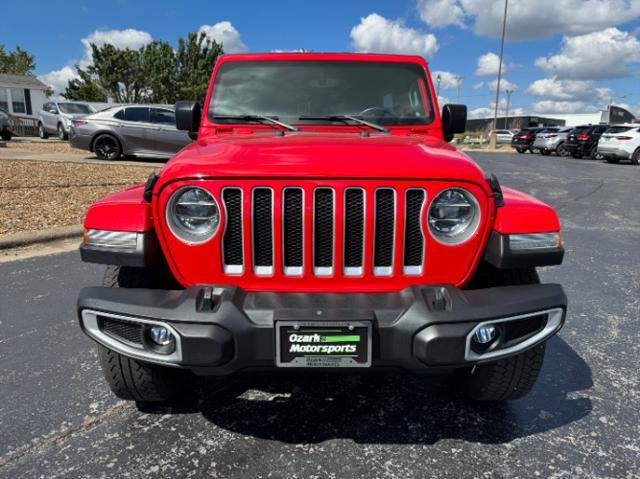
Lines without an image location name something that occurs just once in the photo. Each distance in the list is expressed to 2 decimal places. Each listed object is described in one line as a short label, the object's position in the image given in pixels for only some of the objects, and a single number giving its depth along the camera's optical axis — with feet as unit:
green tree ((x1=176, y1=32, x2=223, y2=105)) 137.49
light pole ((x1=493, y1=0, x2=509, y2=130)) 115.96
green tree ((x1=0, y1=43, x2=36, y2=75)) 197.16
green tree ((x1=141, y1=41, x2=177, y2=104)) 135.54
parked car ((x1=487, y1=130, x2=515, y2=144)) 139.64
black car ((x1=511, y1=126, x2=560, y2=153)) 88.25
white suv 61.87
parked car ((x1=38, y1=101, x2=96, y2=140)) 63.67
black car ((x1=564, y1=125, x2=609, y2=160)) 73.52
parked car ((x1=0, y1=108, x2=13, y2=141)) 61.41
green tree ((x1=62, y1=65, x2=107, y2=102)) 138.62
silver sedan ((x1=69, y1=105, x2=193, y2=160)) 39.65
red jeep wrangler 6.02
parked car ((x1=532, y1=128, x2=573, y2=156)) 80.12
